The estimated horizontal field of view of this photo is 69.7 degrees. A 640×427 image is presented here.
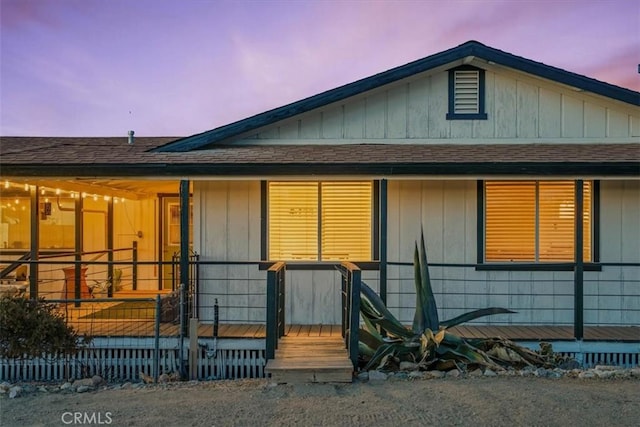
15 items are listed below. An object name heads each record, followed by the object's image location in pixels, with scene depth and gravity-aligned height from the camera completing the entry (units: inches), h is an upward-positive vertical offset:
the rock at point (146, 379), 231.8 -84.3
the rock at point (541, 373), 214.0 -73.2
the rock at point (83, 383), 214.1 -80.8
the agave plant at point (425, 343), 219.0 -62.9
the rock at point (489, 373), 212.2 -72.6
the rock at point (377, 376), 206.5 -72.5
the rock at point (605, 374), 214.8 -73.3
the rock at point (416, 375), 209.2 -73.1
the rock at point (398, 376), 208.1 -73.3
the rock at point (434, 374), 210.7 -73.0
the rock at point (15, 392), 193.9 -76.7
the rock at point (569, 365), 238.8 -77.5
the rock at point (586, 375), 214.0 -73.7
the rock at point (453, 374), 211.9 -73.2
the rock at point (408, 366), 217.8 -71.4
